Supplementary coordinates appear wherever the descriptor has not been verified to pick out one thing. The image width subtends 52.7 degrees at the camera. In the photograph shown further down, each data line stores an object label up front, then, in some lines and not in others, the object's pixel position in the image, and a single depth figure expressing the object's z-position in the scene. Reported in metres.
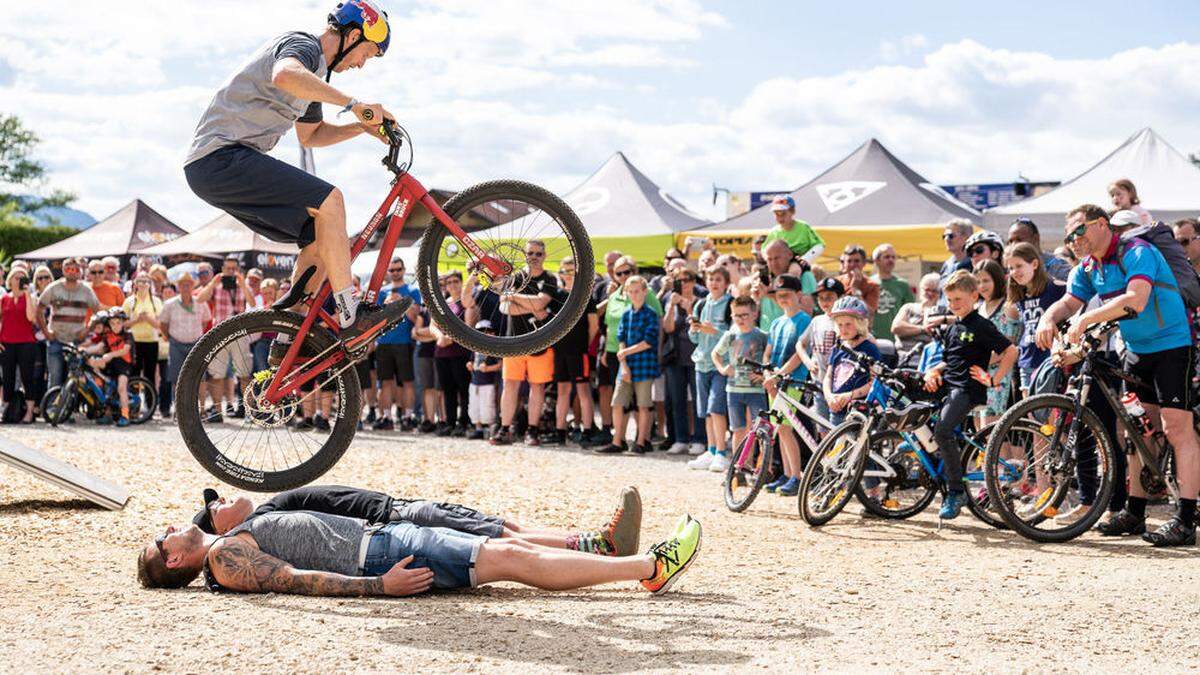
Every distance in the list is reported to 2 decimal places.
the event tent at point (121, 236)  24.02
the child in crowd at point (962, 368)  8.57
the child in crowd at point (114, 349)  15.77
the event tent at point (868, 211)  14.08
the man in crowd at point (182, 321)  15.05
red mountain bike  5.84
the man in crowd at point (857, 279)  10.80
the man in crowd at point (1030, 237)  9.48
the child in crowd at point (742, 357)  10.91
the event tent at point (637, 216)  17.09
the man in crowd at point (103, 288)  16.89
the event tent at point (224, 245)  21.14
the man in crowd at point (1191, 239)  9.53
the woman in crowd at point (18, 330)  15.58
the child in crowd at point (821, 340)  10.05
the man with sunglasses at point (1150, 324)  7.78
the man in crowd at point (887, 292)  11.26
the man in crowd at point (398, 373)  15.21
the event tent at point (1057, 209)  13.97
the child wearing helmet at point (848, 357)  9.47
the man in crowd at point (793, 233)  11.83
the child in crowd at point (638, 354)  12.55
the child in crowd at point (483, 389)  14.05
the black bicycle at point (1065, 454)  8.05
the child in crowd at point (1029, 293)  9.09
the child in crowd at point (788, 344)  10.16
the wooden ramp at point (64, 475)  8.04
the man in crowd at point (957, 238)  10.35
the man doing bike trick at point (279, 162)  5.64
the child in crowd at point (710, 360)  11.52
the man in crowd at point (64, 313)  15.62
